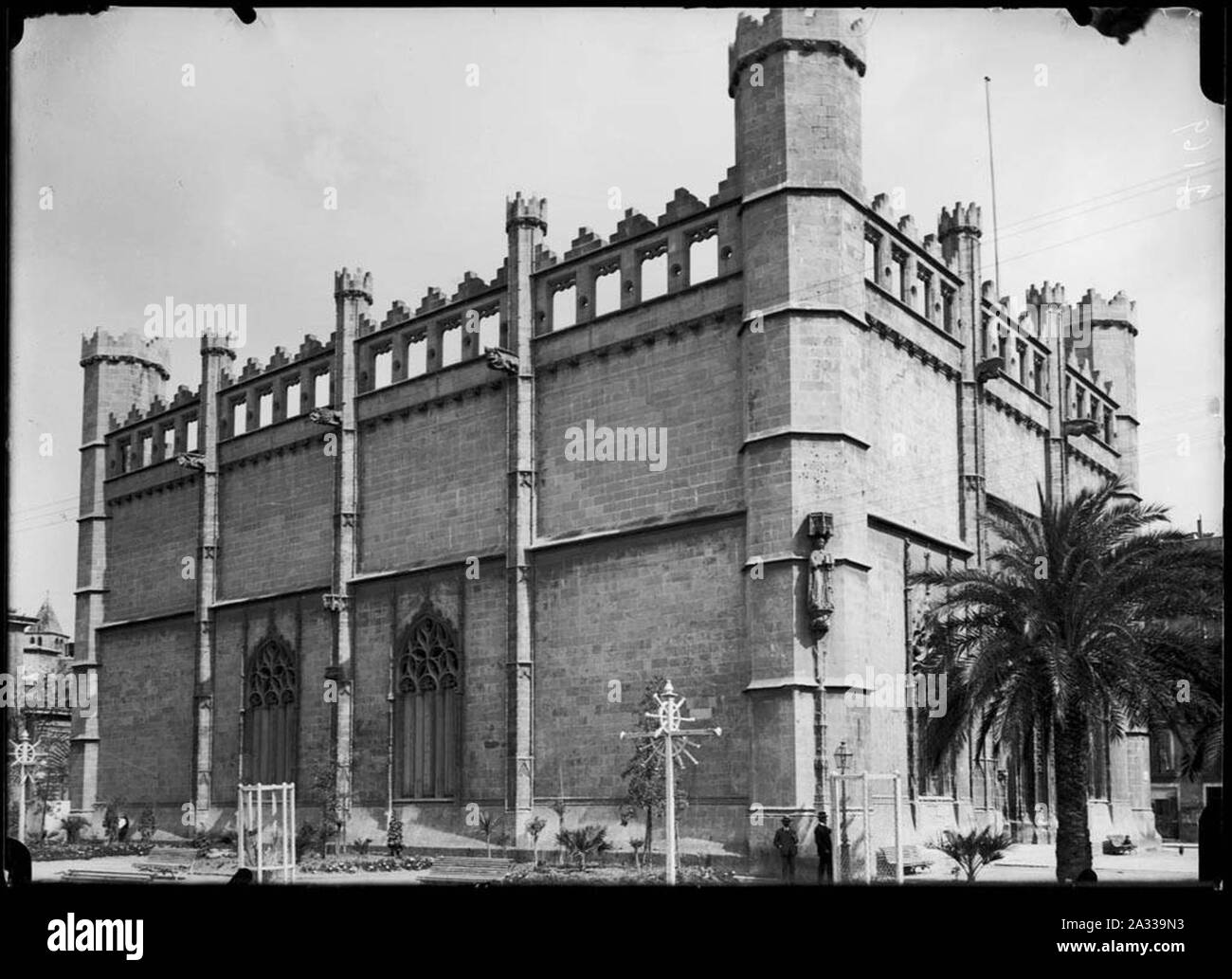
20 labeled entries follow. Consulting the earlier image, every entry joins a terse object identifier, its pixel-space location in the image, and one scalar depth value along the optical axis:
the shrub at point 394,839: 33.28
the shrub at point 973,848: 23.48
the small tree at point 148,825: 41.06
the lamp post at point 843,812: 25.02
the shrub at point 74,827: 42.12
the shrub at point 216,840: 36.91
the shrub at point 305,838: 34.97
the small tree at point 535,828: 29.86
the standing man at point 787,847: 25.38
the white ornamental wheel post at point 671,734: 21.81
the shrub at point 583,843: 28.75
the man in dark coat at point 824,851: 24.91
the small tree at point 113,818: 42.28
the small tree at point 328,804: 35.00
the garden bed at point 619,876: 25.66
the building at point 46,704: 54.19
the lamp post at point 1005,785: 33.19
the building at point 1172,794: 53.66
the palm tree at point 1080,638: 22.22
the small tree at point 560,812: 29.42
